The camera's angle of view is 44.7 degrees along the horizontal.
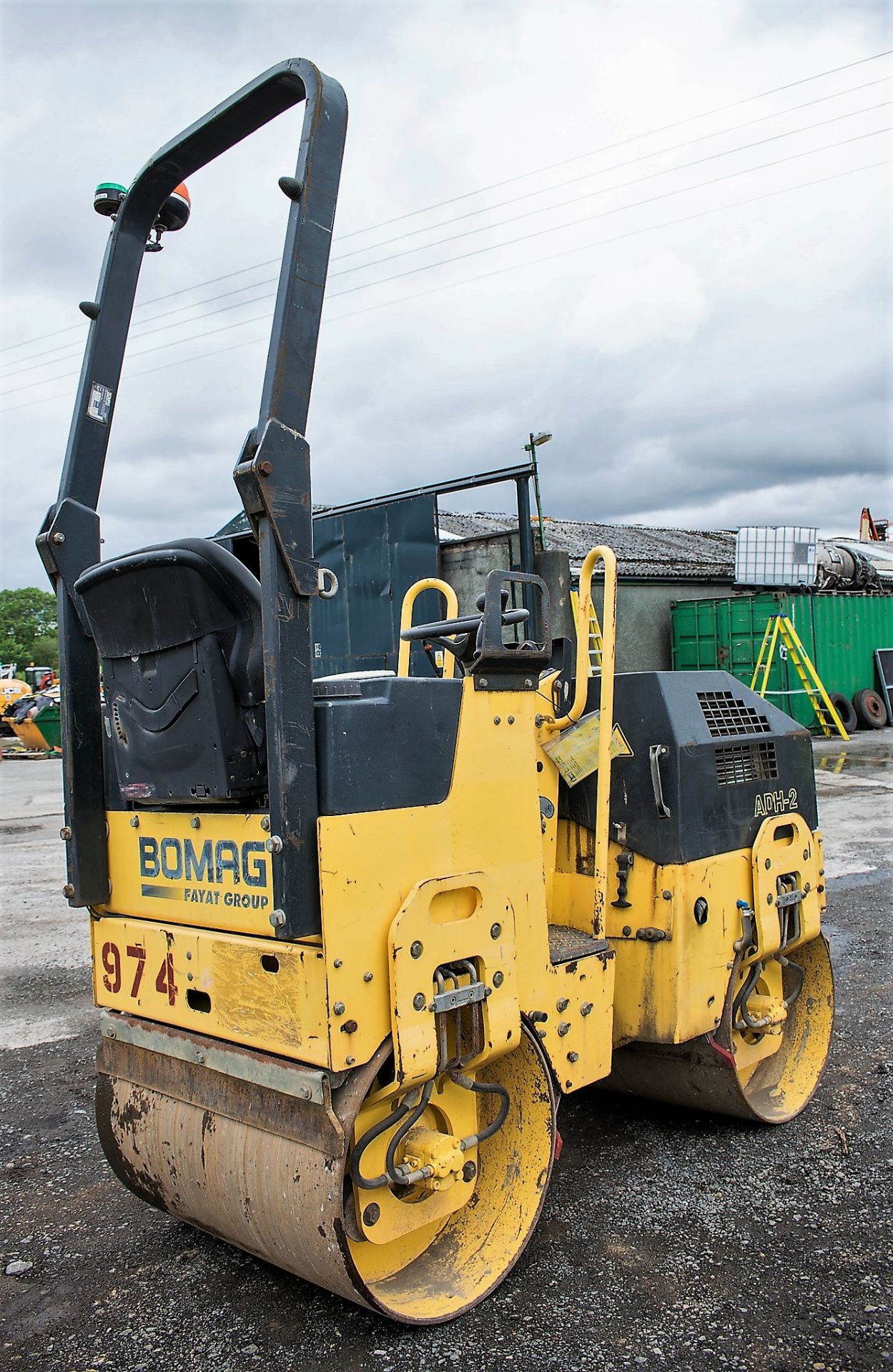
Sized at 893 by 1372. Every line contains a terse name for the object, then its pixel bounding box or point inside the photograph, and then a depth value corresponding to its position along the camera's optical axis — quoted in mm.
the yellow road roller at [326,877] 2424
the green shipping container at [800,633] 19484
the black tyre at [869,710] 20547
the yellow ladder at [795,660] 17766
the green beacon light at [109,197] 3035
